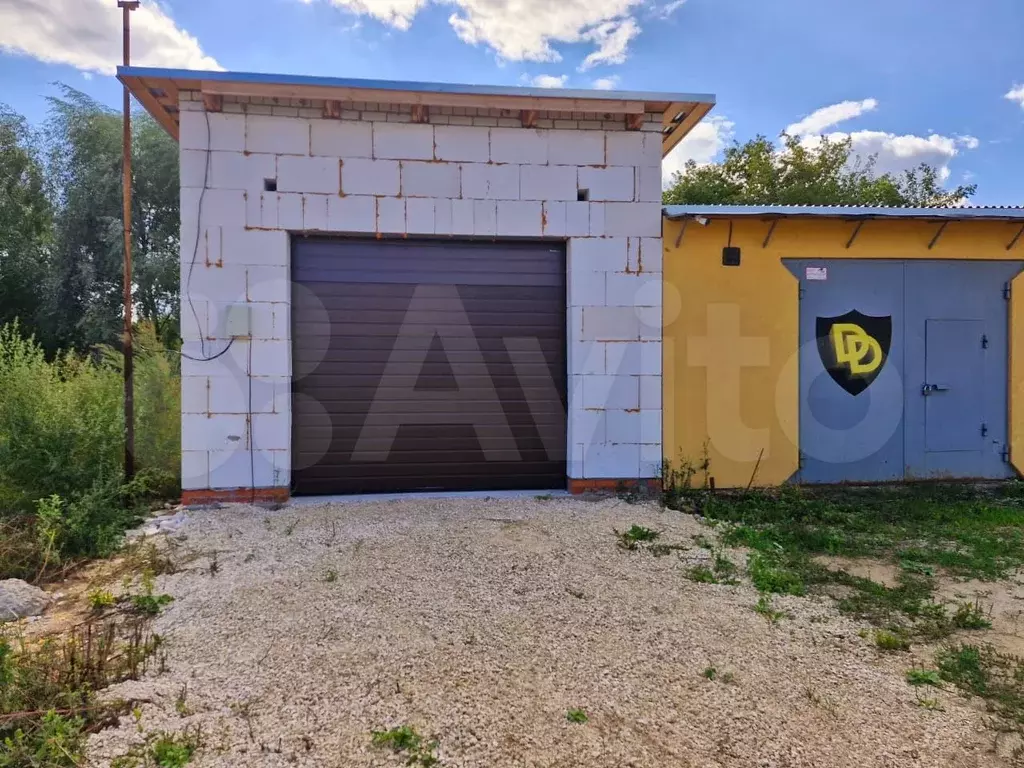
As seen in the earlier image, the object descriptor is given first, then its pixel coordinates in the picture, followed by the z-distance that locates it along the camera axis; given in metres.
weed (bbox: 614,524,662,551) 4.94
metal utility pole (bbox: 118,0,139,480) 5.89
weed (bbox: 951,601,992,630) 3.54
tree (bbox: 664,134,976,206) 17.94
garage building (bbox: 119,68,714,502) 5.86
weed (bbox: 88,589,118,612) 3.74
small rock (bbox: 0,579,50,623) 3.65
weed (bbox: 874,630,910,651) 3.27
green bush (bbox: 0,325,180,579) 4.66
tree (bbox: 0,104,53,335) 17.14
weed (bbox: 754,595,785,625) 3.59
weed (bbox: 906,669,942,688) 2.92
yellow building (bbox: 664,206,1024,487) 6.53
